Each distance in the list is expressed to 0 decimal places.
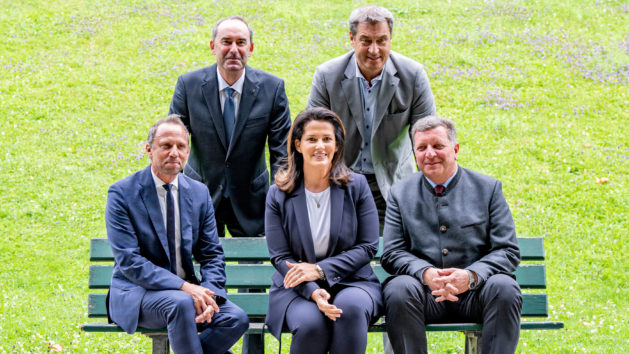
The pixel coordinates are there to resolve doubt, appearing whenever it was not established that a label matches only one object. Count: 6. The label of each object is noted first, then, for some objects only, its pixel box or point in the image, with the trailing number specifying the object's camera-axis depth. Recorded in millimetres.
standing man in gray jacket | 5578
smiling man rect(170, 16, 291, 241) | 5582
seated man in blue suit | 4574
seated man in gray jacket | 4590
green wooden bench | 5219
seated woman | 4680
